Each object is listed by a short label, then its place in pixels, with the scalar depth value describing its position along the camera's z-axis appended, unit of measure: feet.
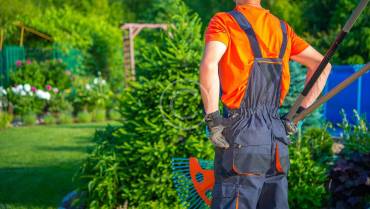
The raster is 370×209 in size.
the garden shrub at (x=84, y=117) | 51.01
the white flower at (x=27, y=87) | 51.44
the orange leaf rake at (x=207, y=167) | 8.76
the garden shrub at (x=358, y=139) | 17.57
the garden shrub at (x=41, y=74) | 56.03
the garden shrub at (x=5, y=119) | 44.41
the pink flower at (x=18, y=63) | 57.15
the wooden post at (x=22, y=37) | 67.99
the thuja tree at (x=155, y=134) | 16.17
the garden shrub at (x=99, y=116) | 52.42
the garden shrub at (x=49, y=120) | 48.98
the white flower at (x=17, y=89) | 50.84
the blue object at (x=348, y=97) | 34.04
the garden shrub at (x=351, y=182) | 15.71
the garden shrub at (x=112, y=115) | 53.42
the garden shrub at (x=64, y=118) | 49.87
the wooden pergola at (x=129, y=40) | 57.72
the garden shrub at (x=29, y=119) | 47.75
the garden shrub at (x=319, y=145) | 18.65
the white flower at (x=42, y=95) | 50.90
